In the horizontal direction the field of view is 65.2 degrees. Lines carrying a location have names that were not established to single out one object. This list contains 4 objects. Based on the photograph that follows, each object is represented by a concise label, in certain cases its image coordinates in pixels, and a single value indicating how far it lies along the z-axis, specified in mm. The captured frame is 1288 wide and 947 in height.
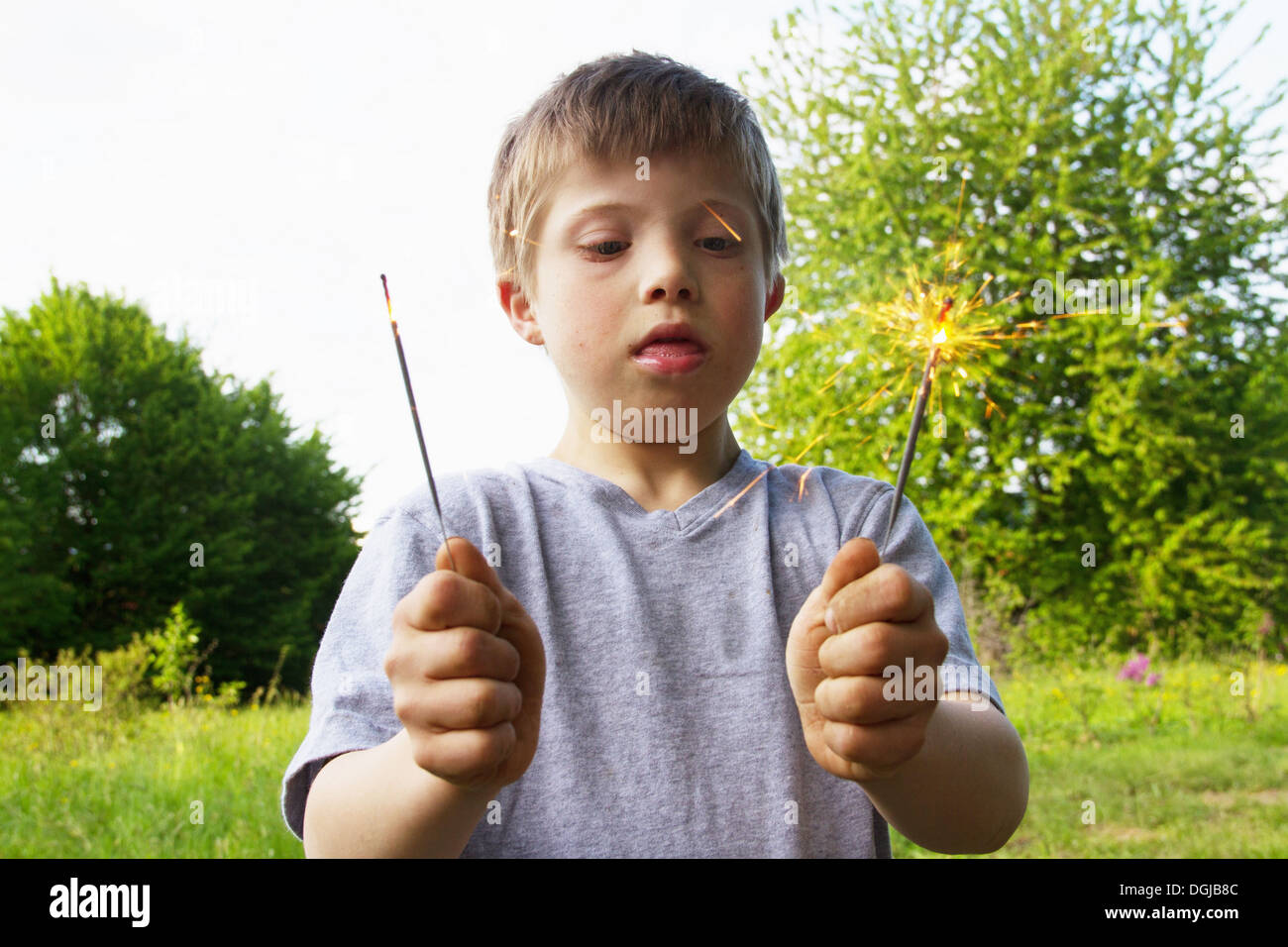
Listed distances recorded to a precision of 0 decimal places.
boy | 858
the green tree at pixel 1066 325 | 7023
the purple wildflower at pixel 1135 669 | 4984
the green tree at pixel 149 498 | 8102
